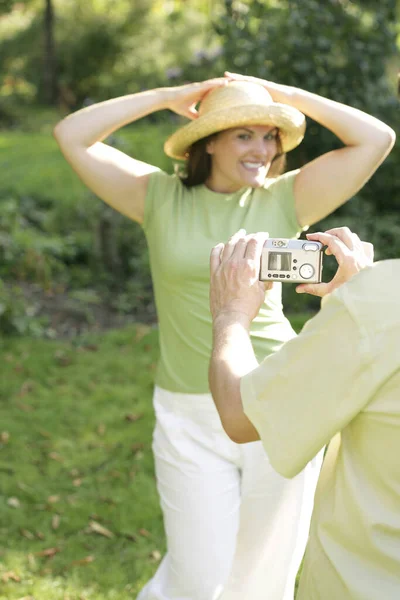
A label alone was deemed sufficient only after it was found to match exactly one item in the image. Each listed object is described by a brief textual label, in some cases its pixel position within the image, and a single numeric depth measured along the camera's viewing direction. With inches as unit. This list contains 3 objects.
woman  107.0
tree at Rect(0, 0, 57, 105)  613.0
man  54.9
